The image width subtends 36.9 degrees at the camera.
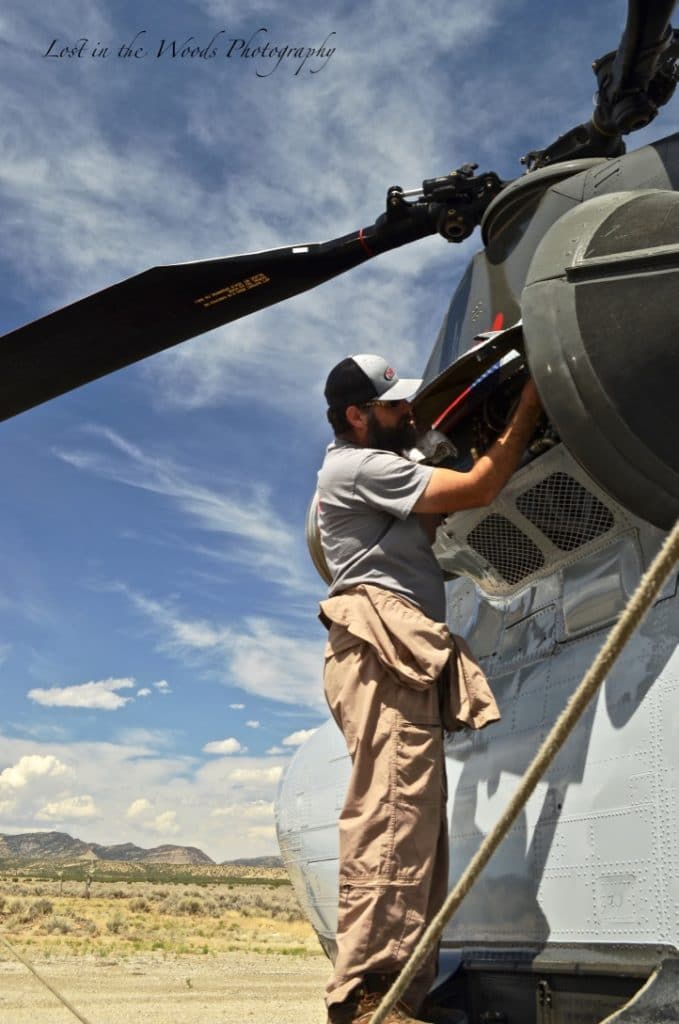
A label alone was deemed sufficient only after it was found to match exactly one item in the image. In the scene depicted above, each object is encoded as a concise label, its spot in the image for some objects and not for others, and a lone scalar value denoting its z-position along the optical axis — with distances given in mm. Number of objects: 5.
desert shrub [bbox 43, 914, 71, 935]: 29547
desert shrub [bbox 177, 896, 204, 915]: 39406
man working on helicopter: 2910
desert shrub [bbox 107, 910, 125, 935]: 30348
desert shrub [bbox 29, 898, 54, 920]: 33975
